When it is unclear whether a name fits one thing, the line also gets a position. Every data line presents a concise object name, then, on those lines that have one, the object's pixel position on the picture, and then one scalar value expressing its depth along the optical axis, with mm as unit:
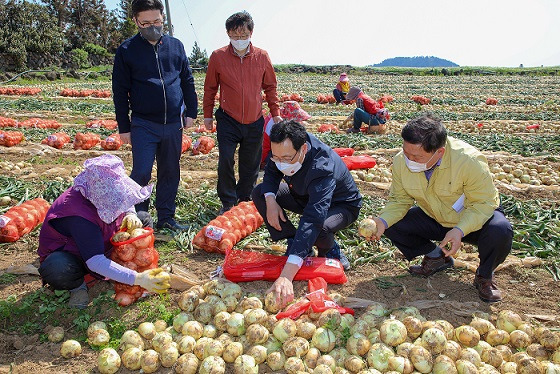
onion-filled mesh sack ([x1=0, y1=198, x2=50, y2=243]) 4613
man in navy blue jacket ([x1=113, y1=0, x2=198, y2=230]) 4582
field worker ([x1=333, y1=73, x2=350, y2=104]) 15020
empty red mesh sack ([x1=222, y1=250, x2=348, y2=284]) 3758
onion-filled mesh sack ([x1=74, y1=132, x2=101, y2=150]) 8695
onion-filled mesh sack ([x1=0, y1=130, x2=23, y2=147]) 8562
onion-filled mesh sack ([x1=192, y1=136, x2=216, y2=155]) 8539
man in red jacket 5289
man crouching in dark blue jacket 3391
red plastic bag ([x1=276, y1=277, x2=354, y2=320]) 3152
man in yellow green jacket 3309
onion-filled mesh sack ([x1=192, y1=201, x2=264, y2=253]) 4344
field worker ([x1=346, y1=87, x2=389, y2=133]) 10938
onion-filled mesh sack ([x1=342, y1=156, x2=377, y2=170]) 7293
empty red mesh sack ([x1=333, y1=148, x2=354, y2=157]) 7926
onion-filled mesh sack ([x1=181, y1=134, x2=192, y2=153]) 8578
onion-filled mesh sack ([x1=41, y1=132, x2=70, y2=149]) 8711
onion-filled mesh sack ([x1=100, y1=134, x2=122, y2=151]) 8828
